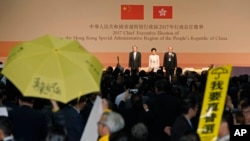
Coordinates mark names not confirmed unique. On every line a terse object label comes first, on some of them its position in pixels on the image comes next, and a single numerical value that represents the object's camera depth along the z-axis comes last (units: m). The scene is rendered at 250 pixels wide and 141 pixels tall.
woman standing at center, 22.87
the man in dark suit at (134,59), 22.73
